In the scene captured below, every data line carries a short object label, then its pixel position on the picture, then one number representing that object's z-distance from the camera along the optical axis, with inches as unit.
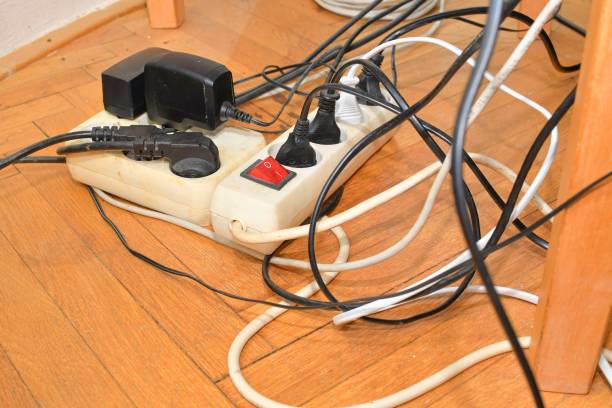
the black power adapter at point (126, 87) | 49.1
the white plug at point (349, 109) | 49.3
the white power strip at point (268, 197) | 45.6
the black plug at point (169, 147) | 47.4
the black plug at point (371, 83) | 50.0
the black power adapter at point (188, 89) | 48.2
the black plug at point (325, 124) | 47.6
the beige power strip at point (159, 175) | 47.5
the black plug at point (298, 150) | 46.9
